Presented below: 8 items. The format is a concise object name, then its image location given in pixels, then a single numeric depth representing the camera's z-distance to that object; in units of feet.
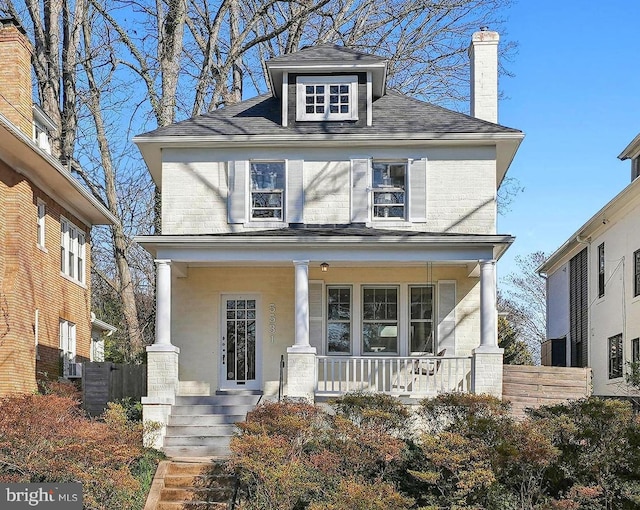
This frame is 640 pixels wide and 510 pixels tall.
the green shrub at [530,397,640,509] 36.22
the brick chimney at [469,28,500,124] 63.72
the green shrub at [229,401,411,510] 36.63
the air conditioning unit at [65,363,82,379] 68.13
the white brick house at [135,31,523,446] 58.08
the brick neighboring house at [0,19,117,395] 54.65
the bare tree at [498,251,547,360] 155.74
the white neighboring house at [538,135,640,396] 65.21
